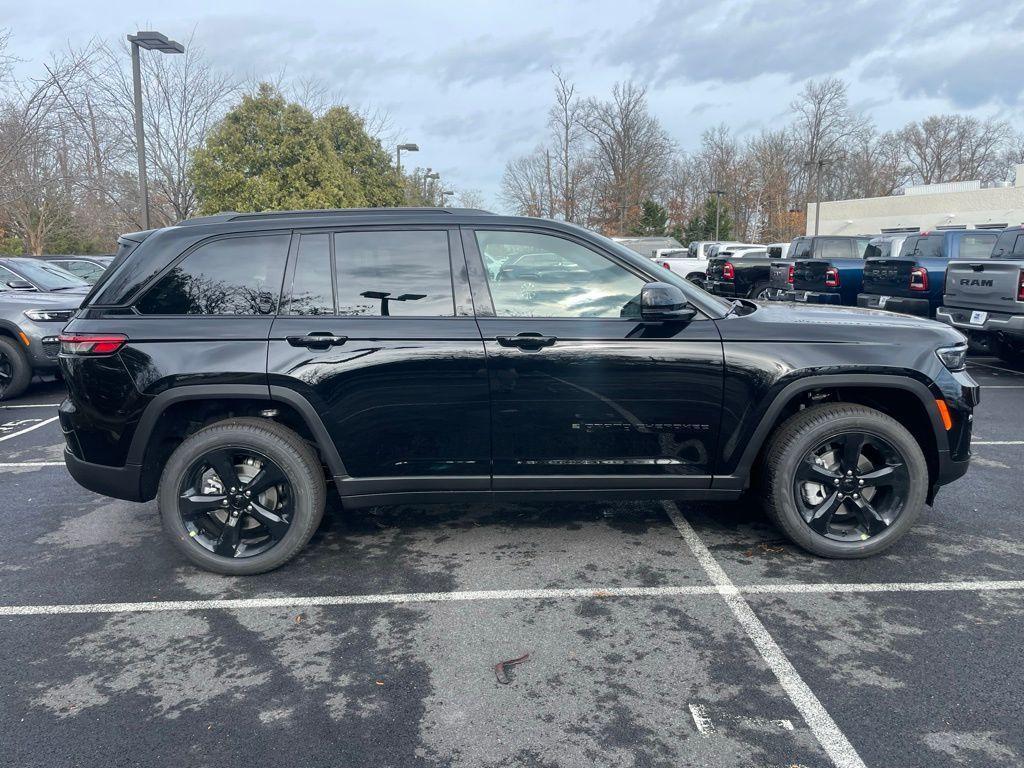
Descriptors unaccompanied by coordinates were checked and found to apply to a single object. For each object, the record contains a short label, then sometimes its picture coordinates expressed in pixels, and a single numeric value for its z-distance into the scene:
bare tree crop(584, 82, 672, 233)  50.31
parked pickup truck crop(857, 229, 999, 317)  10.59
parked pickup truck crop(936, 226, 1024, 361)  8.16
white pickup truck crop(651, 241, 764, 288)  25.93
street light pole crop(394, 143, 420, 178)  29.27
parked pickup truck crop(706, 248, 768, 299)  15.77
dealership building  38.25
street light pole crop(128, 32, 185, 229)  12.04
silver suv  8.05
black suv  3.52
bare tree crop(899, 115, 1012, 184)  63.22
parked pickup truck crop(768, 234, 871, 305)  13.44
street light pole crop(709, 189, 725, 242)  53.00
